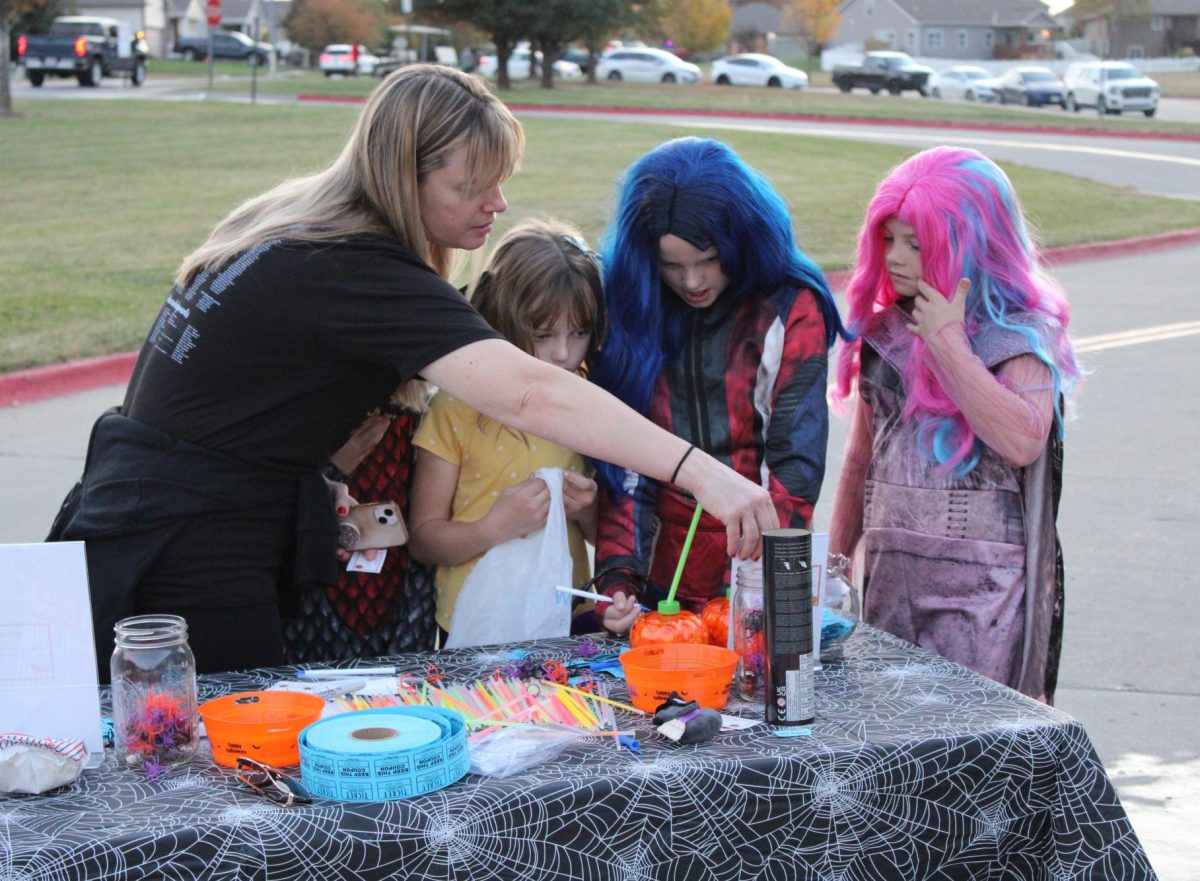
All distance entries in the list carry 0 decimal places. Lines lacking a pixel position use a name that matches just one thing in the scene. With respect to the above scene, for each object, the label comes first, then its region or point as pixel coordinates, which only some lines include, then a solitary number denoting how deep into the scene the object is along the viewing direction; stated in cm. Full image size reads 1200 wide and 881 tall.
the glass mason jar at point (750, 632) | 258
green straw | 265
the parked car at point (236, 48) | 6347
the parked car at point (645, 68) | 5228
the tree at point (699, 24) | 7362
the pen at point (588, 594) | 274
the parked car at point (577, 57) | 5819
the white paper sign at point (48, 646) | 227
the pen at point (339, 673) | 268
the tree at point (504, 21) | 4484
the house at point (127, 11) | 7975
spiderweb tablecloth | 204
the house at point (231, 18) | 9056
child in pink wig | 305
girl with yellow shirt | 318
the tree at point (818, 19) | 7675
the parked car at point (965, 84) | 4622
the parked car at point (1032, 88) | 4328
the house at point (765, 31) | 9281
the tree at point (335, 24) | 6725
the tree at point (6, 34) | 2666
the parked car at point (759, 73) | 5109
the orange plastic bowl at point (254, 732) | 226
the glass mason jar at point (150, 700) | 229
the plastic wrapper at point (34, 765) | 215
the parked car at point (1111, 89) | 3825
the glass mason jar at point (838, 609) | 285
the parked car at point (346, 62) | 5456
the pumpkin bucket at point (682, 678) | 250
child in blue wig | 308
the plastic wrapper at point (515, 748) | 224
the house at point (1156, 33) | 8962
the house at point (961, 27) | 9350
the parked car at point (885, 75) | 4928
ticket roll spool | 212
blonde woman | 251
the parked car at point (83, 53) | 4262
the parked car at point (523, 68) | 5576
